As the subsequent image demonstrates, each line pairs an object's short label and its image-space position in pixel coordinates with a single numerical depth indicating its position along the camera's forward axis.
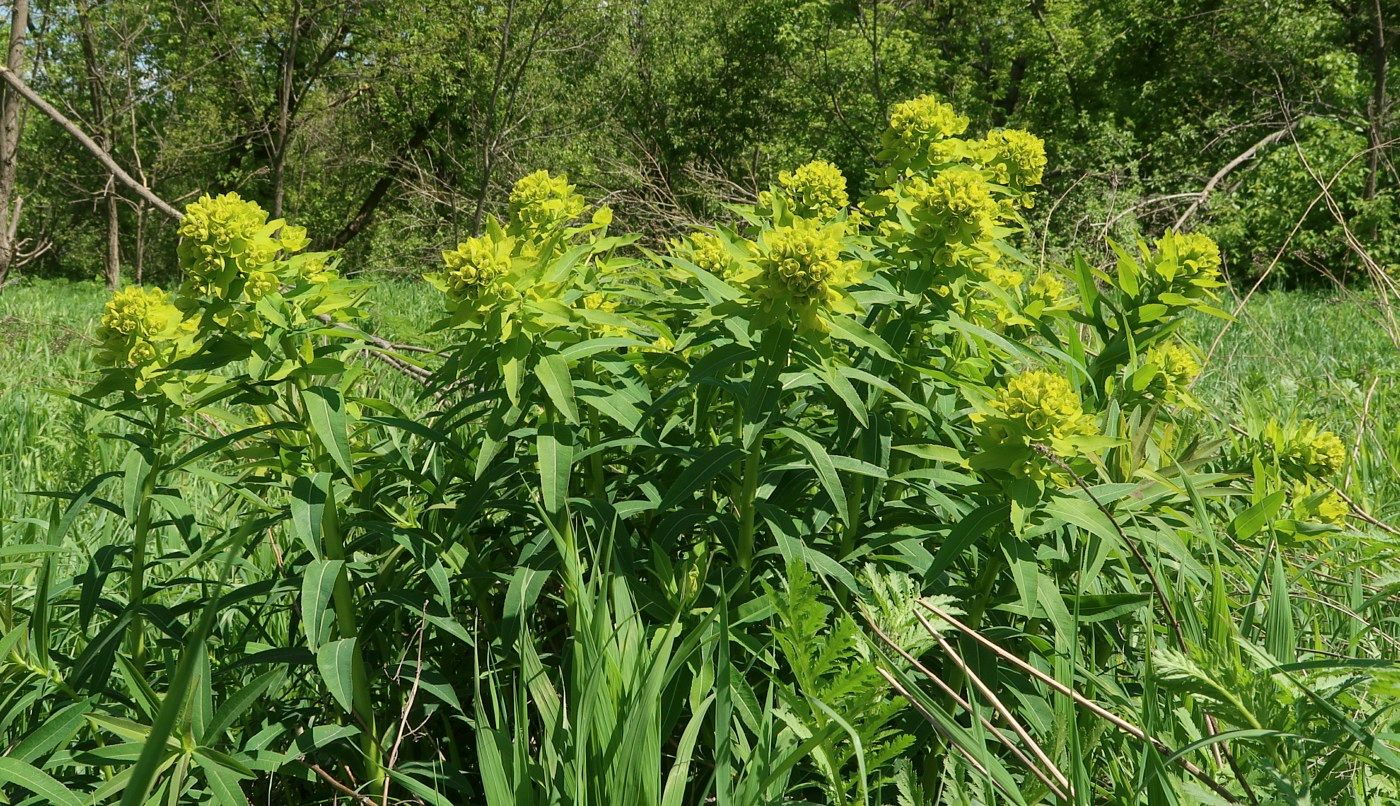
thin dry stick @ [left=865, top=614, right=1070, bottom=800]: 1.26
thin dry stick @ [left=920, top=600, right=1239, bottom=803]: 1.31
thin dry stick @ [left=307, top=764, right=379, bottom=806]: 1.62
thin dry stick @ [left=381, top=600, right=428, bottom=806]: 1.64
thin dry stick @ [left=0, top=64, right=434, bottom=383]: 2.55
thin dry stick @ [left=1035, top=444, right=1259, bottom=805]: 1.35
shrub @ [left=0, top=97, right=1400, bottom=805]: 1.48
